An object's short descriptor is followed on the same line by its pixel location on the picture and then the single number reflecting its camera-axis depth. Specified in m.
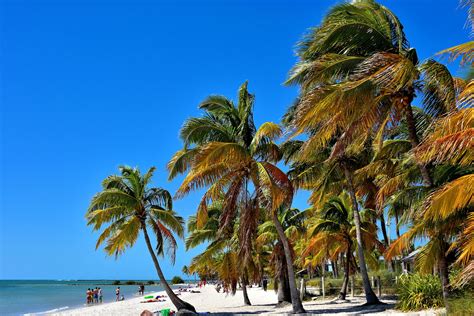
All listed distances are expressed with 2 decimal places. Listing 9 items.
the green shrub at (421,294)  13.97
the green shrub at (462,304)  9.89
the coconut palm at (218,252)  24.39
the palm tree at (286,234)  22.28
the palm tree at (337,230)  21.64
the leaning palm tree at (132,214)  19.25
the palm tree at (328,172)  18.40
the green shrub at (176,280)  120.44
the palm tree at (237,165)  16.38
